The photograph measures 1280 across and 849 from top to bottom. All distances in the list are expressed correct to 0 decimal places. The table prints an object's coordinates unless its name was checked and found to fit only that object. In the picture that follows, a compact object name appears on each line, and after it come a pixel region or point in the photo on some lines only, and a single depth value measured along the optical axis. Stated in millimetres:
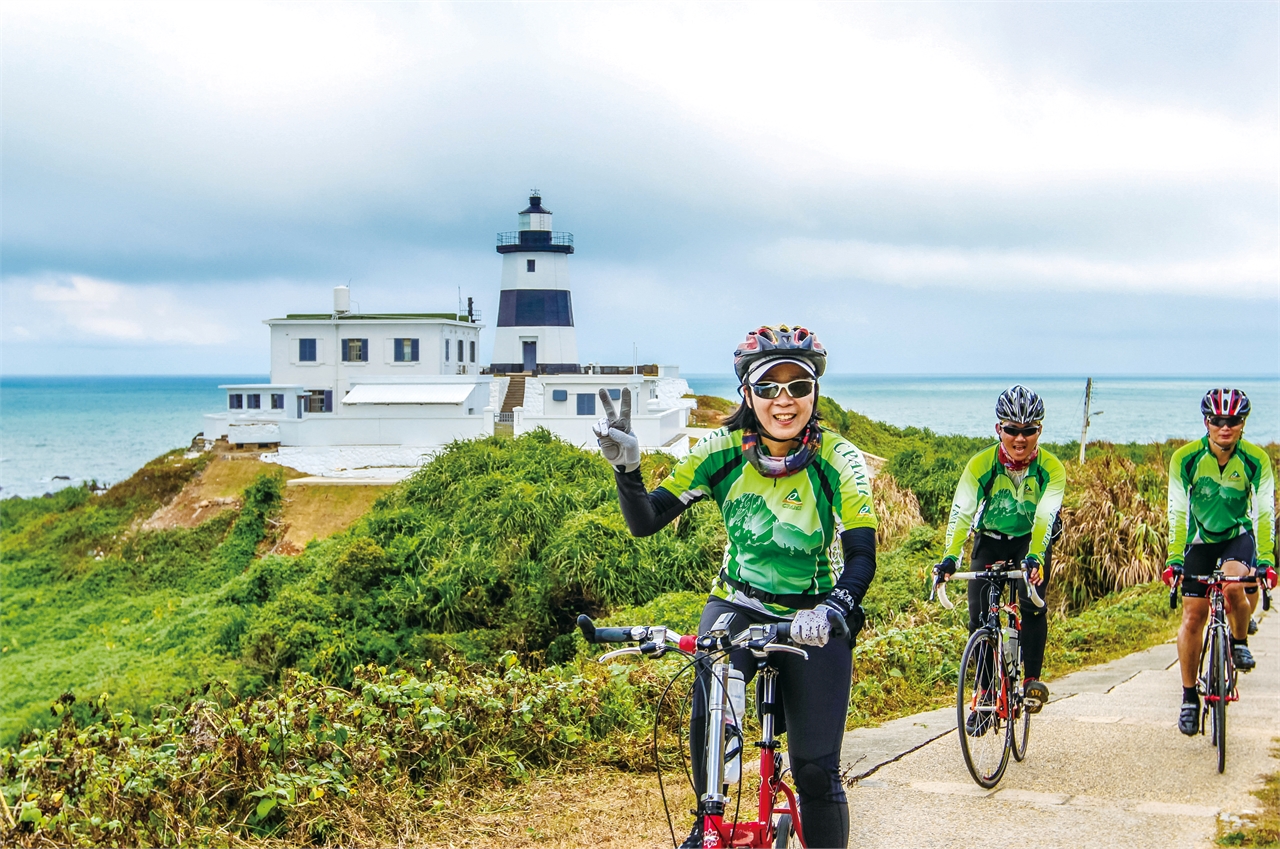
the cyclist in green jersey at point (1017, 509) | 6426
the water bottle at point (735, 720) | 3895
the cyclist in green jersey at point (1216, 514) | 6824
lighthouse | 61500
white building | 45938
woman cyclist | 4105
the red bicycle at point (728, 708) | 3734
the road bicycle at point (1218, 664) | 6414
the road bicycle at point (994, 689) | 6047
